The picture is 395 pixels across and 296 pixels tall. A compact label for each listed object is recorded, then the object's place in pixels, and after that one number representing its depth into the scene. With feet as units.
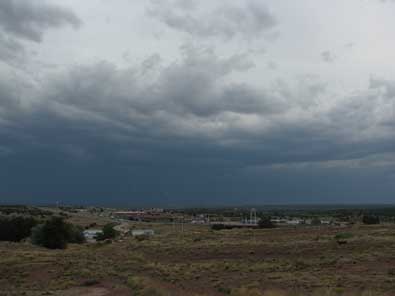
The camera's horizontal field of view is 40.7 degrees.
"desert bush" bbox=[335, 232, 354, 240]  175.96
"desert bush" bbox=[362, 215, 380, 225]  338.71
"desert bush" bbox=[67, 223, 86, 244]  259.62
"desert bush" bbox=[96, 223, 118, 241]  306.31
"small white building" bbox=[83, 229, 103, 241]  336.63
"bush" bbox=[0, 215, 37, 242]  305.53
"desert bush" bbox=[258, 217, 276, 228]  342.19
